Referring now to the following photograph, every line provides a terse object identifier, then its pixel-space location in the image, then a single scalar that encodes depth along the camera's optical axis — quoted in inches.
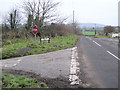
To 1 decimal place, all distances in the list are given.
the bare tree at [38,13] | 1264.8
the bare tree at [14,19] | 1309.1
